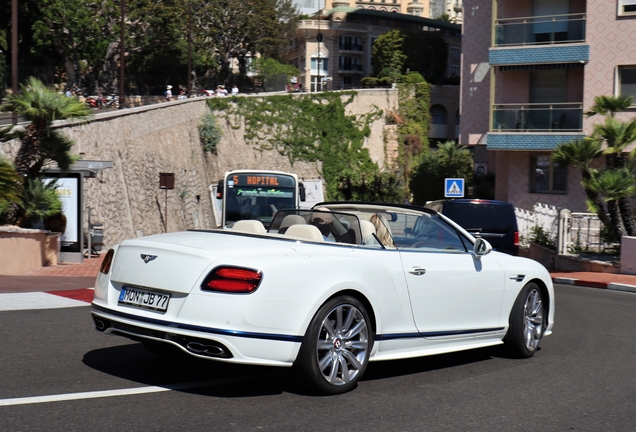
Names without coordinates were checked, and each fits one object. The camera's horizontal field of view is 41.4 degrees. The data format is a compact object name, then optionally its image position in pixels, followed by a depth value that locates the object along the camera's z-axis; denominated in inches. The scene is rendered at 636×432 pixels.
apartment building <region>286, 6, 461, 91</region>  4190.5
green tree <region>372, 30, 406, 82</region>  3237.9
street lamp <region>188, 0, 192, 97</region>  2119.8
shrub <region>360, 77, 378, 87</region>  2542.1
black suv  722.8
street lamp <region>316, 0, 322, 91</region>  3947.6
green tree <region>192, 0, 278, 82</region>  2679.6
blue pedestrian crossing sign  1194.6
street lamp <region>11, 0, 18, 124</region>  1158.3
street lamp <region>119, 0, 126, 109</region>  1543.3
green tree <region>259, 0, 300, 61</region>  3614.7
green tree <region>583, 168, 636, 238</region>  876.6
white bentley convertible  226.2
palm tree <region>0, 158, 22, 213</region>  631.8
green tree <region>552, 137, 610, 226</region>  893.7
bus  1032.8
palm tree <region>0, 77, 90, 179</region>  729.7
